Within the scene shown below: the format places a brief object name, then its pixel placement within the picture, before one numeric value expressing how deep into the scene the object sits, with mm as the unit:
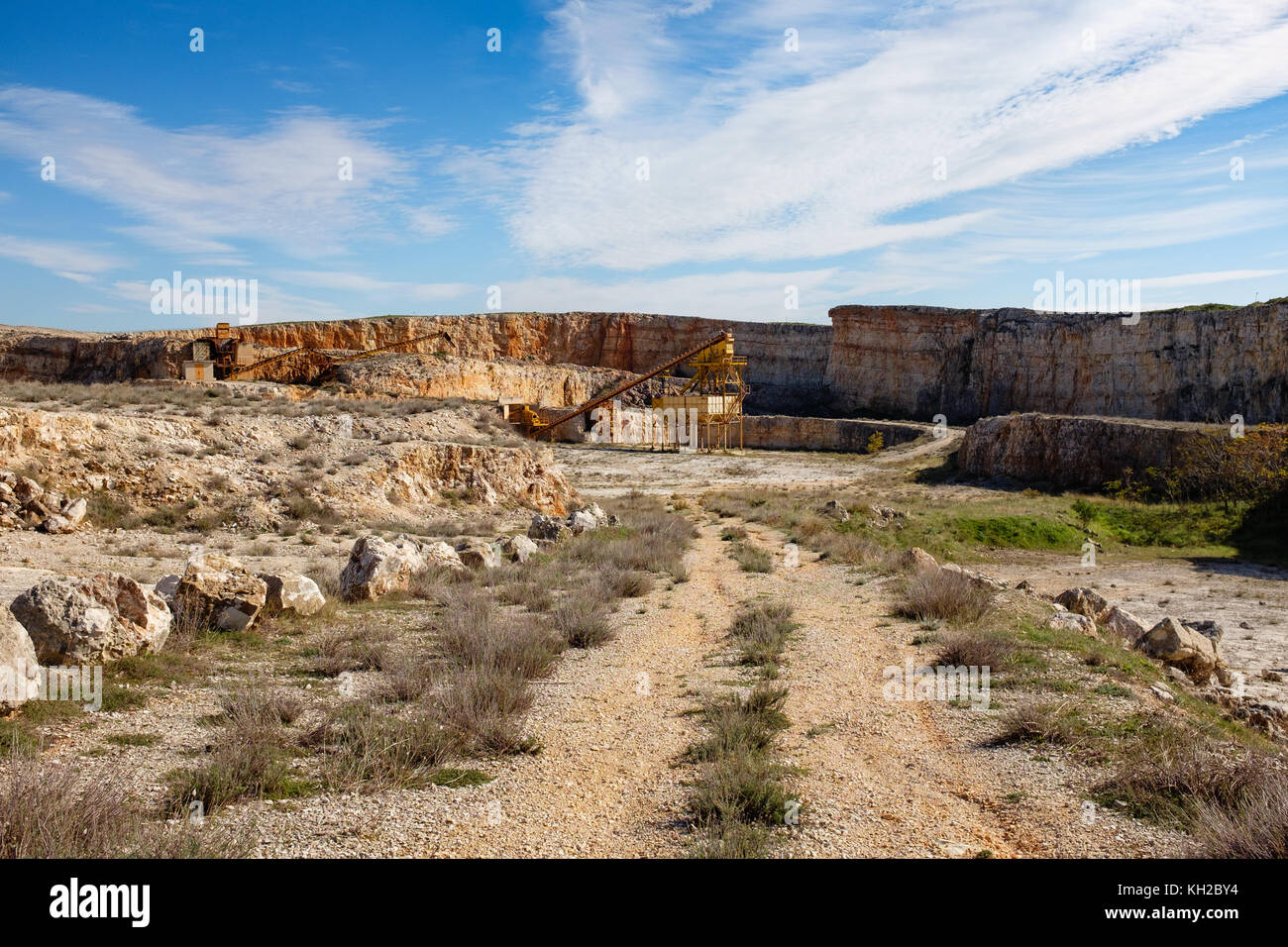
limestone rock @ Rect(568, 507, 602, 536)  17672
